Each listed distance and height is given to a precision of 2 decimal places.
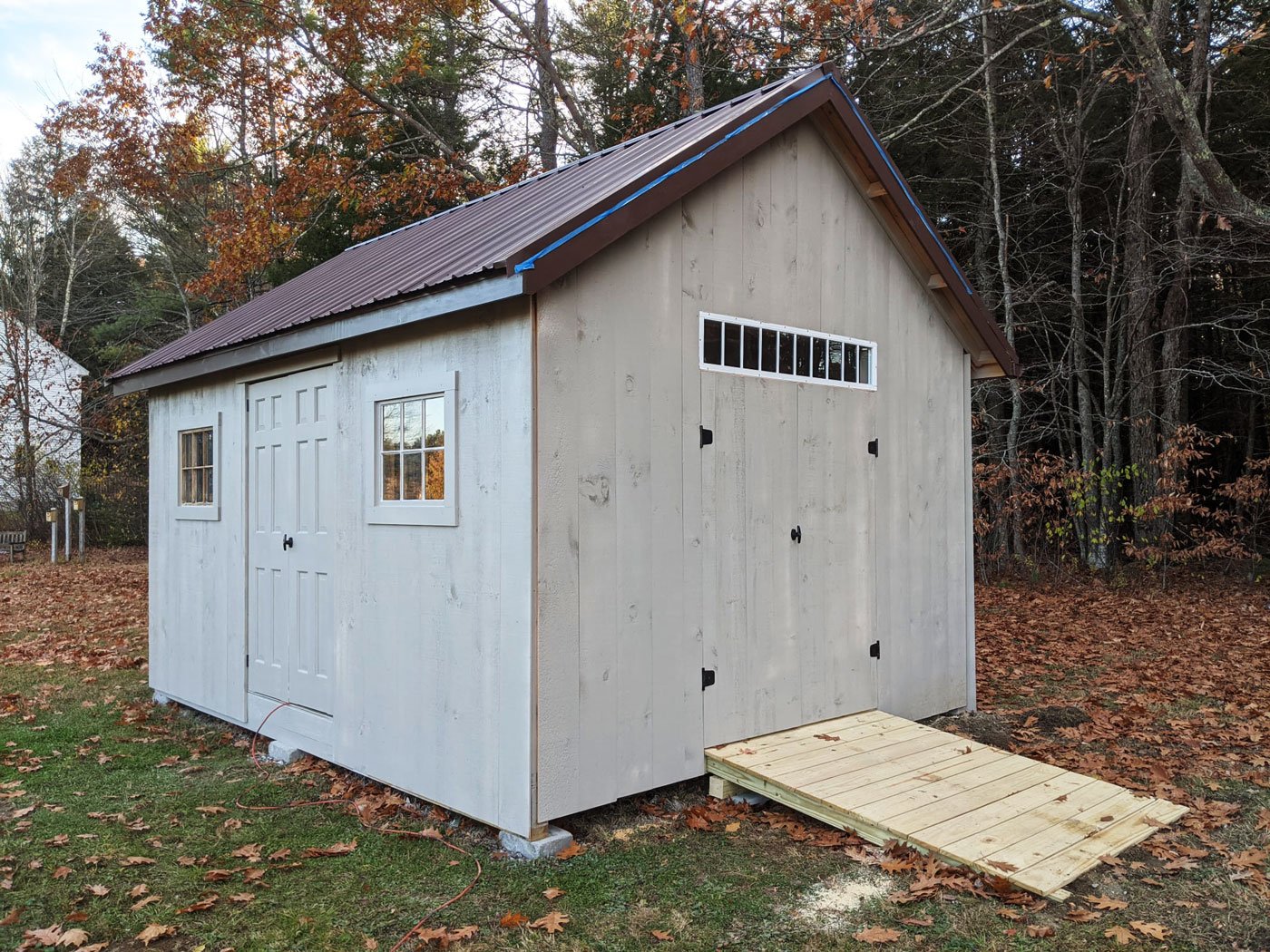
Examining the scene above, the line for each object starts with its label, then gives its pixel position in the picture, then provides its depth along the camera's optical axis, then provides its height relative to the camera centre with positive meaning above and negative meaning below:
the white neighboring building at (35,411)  19.16 +1.74
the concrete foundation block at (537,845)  4.33 -1.67
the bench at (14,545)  18.14 -1.03
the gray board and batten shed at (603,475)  4.54 +0.07
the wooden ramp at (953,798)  4.09 -1.56
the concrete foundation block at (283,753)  6.01 -1.70
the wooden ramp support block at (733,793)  5.07 -1.67
